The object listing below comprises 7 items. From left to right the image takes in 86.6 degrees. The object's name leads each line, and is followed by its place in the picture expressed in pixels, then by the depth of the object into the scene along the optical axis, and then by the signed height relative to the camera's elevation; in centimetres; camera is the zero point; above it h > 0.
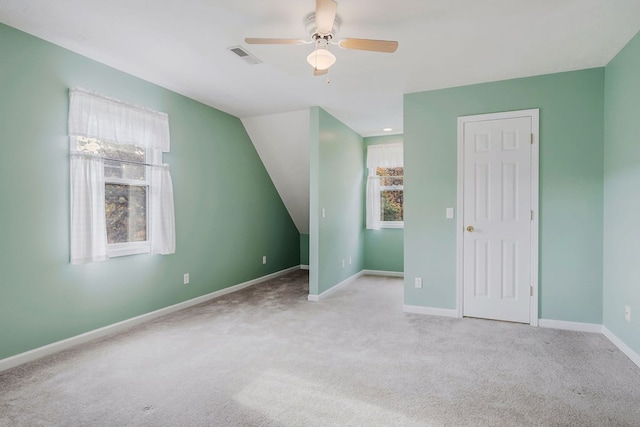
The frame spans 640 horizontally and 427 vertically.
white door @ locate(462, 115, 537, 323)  345 -11
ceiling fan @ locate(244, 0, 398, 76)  198 +109
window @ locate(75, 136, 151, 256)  323 +15
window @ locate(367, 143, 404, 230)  602 +33
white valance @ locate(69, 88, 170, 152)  290 +83
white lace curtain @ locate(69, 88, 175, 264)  287 +62
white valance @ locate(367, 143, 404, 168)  583 +93
